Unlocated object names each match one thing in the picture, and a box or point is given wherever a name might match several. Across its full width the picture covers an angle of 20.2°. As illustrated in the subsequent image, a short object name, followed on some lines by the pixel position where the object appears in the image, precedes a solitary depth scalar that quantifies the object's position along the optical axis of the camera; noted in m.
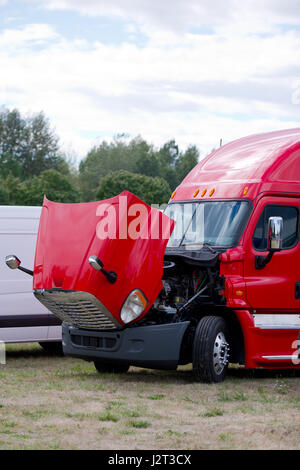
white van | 12.61
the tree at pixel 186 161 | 84.44
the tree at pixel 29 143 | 82.25
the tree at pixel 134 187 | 60.28
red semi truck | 9.84
